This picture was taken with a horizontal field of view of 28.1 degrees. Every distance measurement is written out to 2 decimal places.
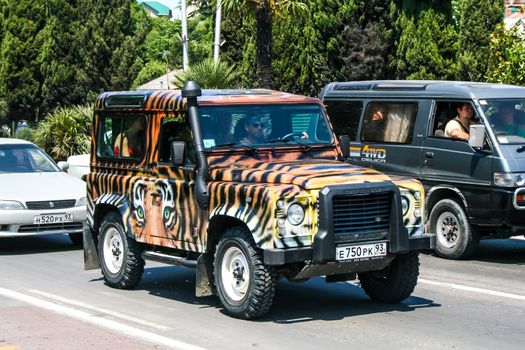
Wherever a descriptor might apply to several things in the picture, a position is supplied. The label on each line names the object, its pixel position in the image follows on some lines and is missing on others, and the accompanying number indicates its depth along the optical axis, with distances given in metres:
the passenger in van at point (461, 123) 13.91
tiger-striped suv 9.06
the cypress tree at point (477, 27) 42.59
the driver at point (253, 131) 10.34
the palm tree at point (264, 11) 26.22
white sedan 14.70
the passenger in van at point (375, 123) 15.24
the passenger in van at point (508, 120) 13.66
